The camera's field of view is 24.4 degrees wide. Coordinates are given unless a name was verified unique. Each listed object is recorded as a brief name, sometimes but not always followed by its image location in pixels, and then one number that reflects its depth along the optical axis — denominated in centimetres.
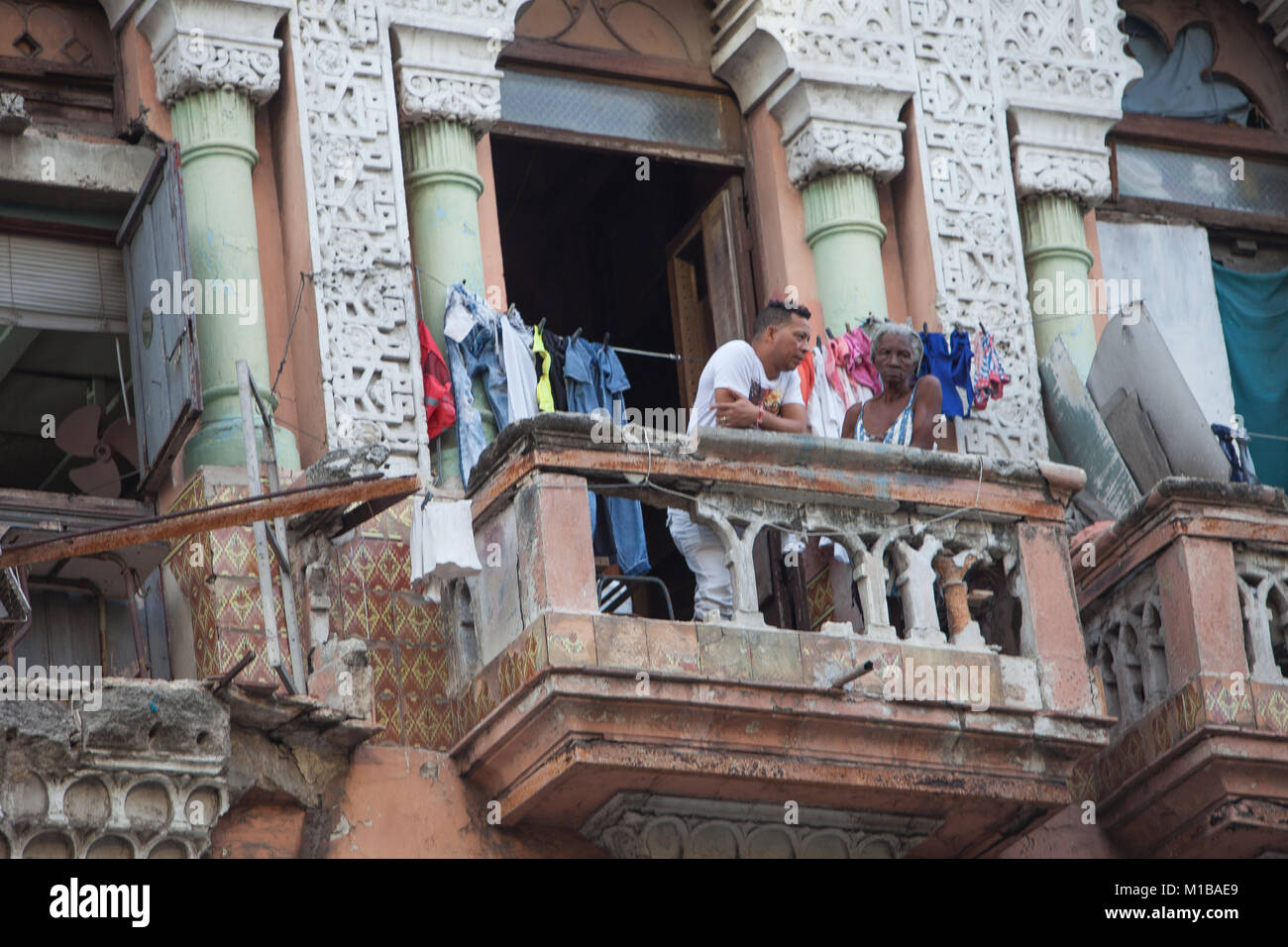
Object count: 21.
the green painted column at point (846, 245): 1520
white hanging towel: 1268
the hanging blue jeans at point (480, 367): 1408
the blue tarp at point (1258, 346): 1650
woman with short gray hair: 1387
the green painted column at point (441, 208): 1440
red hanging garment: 1399
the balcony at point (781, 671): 1224
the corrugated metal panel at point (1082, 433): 1469
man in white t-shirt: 1308
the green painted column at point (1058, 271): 1565
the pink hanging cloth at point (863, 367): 1480
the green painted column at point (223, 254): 1366
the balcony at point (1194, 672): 1332
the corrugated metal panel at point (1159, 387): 1445
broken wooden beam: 1195
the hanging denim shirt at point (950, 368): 1487
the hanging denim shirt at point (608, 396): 1425
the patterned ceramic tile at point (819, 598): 1413
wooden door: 1573
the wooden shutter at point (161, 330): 1323
